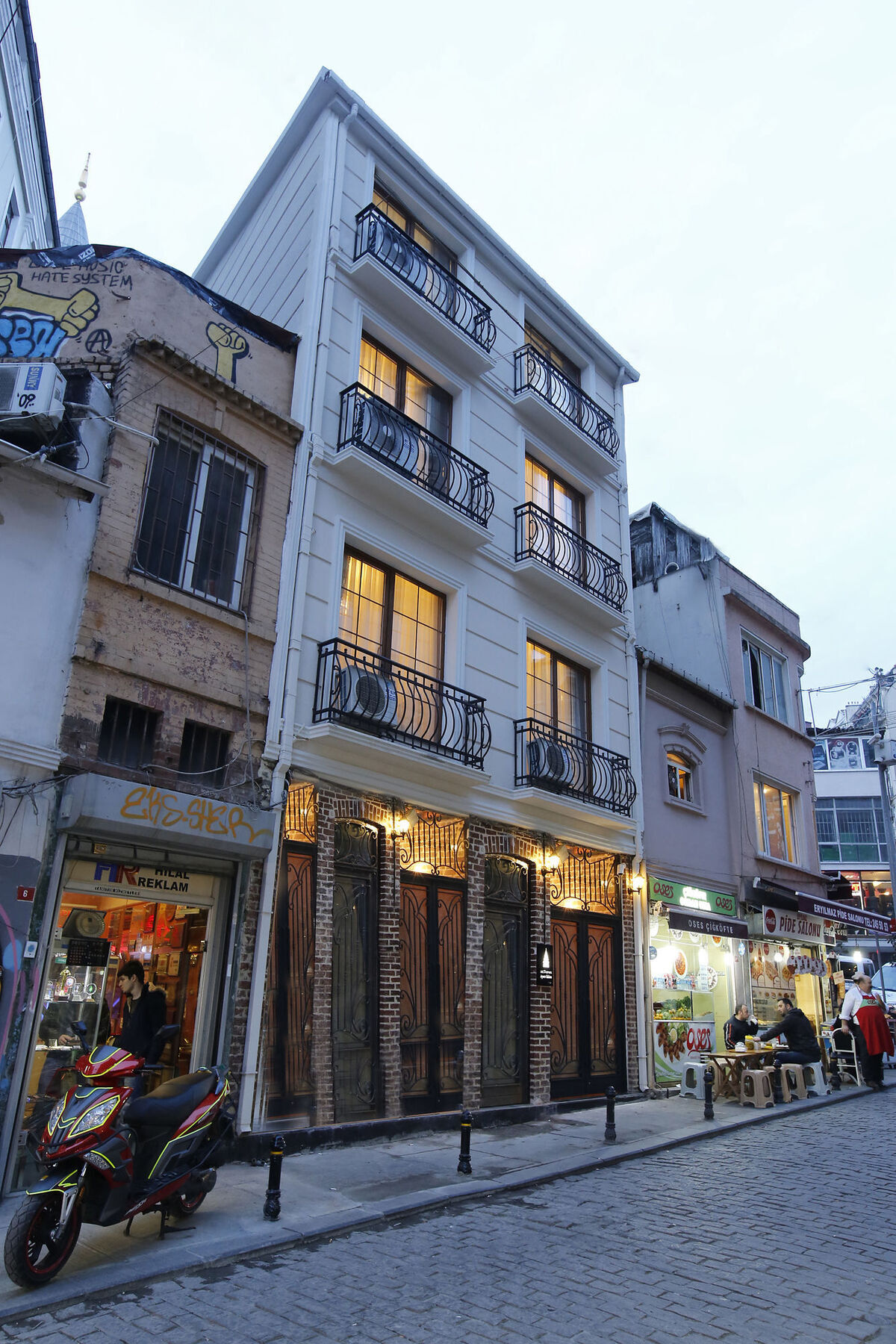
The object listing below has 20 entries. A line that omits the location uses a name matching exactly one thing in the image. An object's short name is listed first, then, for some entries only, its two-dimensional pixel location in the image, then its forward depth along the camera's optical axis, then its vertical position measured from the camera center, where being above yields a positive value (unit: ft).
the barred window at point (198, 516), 31.35 +16.08
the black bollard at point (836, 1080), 50.44 -4.63
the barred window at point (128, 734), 28.37 +7.29
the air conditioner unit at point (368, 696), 34.55 +10.66
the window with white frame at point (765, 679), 67.47 +23.40
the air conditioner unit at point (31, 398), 26.53 +16.29
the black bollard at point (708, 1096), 38.24 -4.40
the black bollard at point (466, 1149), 27.02 -4.87
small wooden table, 44.86 -3.67
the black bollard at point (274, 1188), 21.66 -5.00
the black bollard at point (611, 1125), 32.72 -4.93
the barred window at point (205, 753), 30.49 +7.28
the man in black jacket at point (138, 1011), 27.50 -1.25
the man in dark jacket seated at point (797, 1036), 47.14 -2.19
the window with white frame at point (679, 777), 55.77 +12.89
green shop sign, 50.14 +5.25
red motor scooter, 17.17 -3.83
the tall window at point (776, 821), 64.69 +12.28
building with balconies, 33.55 +13.73
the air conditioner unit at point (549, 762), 42.98 +10.44
